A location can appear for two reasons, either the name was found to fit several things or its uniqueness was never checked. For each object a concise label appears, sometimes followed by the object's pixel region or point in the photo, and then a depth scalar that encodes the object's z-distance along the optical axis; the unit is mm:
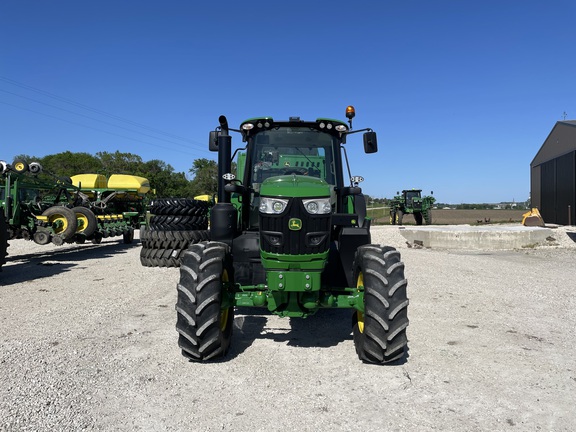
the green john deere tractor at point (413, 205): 29906
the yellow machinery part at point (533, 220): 23047
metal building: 26031
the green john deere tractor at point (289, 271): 4004
